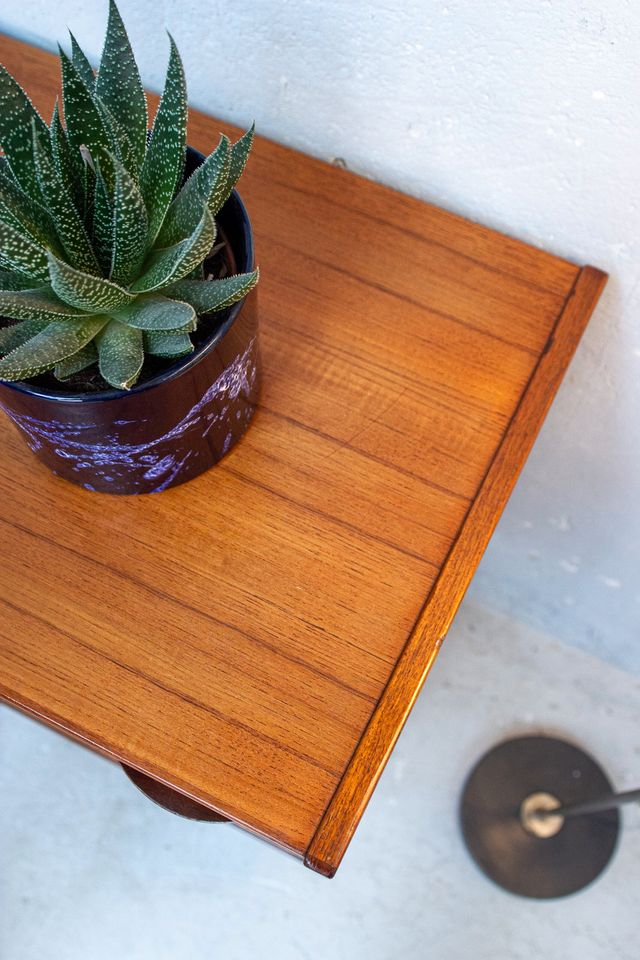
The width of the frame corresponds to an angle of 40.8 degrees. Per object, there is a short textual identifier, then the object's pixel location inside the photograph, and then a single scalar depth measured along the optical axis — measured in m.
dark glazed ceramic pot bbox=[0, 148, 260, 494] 0.53
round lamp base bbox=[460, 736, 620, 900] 1.27
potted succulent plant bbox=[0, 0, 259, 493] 0.49
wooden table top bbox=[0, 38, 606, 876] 0.60
